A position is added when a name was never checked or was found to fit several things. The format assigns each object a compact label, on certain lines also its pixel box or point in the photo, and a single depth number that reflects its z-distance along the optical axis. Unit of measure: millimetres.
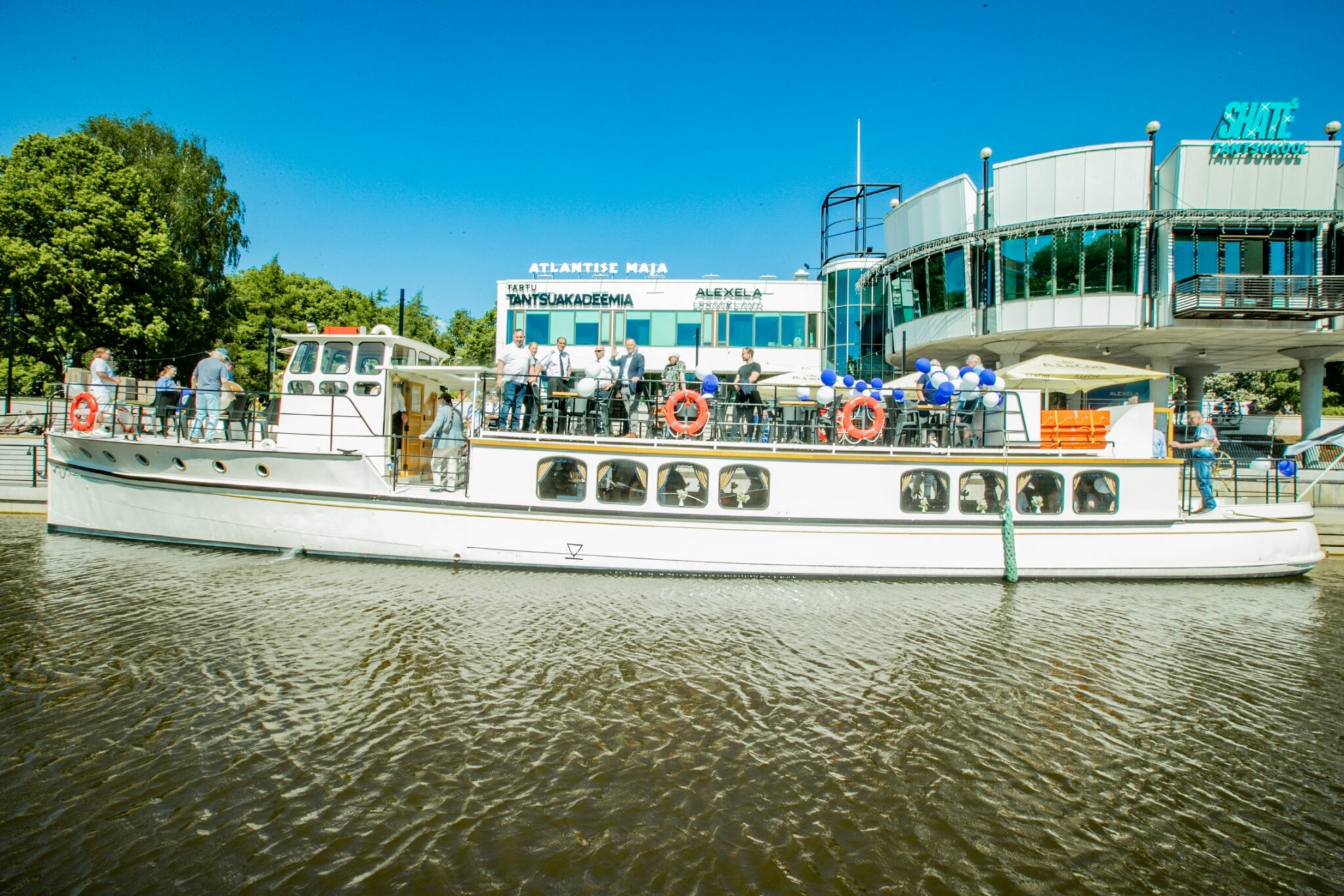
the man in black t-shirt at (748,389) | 12203
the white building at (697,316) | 33906
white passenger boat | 11398
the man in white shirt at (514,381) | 12102
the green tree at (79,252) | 30969
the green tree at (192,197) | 36750
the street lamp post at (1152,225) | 25062
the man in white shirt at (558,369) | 12133
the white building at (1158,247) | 24859
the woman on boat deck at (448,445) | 11914
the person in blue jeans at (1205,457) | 13164
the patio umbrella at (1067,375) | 14109
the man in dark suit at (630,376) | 12156
